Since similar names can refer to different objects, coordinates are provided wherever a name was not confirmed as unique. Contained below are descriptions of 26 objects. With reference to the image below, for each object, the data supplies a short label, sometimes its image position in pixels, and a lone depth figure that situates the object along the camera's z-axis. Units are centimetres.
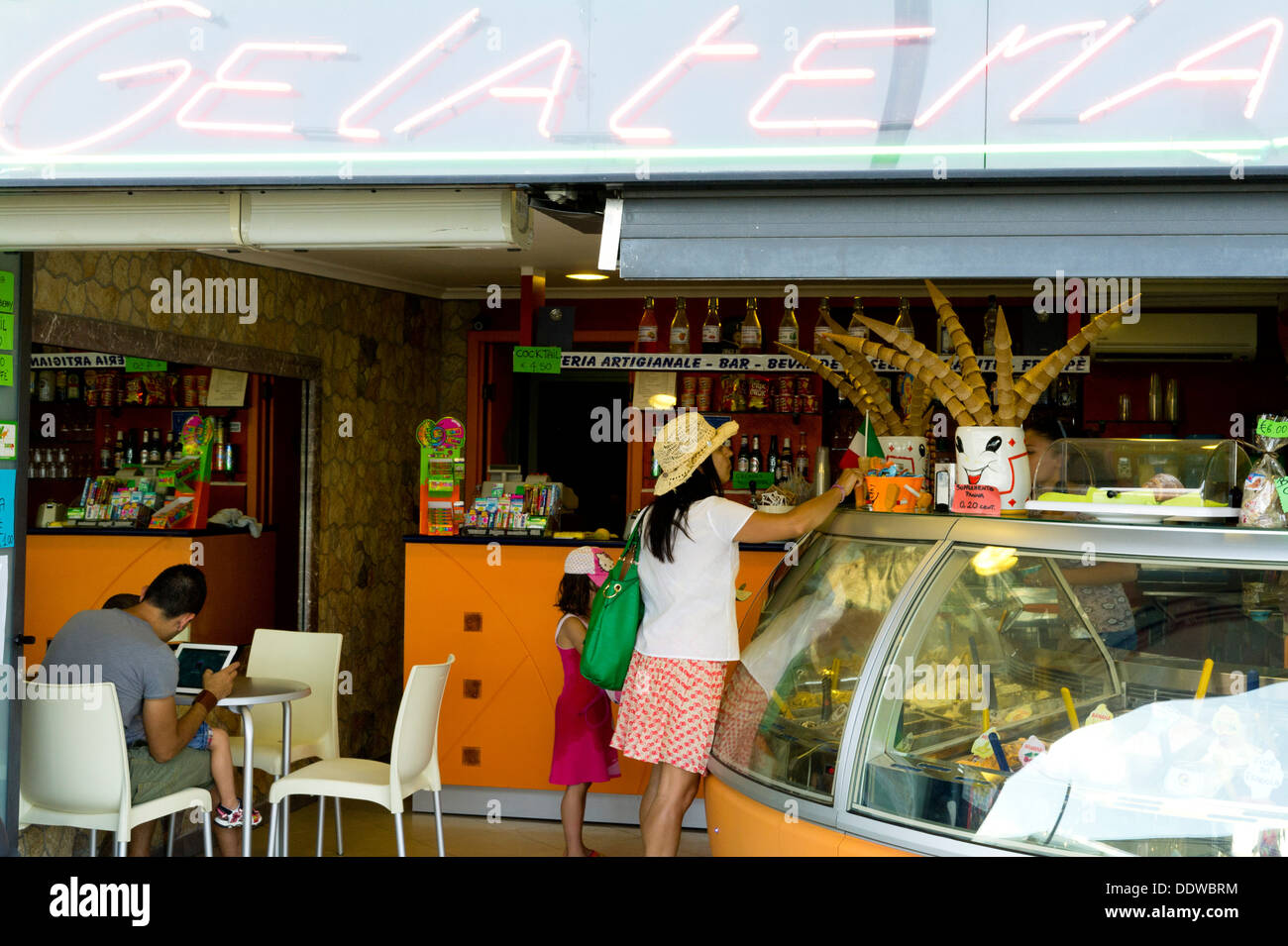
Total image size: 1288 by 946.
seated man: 378
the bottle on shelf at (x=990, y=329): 688
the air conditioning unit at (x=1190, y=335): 757
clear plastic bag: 257
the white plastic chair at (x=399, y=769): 394
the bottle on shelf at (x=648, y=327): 693
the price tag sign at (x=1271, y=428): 262
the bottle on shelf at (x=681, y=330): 709
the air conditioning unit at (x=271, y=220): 280
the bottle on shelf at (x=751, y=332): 753
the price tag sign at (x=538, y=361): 697
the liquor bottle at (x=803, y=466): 815
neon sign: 258
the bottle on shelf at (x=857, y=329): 624
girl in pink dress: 452
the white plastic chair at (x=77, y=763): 361
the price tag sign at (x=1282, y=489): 256
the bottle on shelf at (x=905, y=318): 615
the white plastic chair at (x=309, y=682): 476
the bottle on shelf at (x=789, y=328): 703
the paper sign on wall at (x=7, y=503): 362
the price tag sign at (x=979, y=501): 287
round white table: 397
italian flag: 358
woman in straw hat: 340
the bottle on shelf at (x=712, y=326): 748
